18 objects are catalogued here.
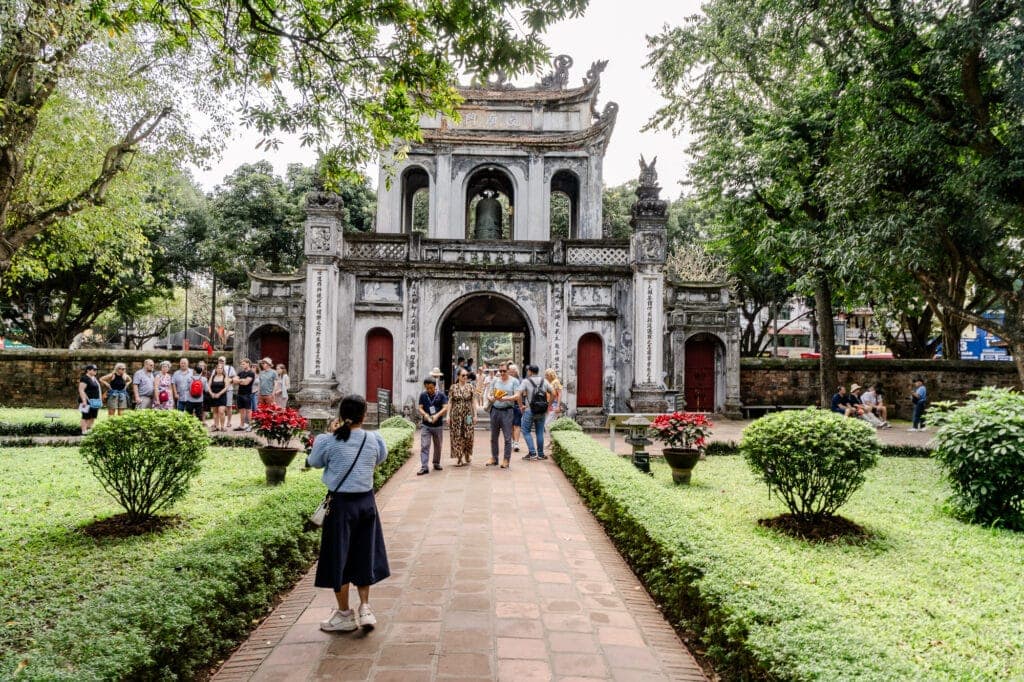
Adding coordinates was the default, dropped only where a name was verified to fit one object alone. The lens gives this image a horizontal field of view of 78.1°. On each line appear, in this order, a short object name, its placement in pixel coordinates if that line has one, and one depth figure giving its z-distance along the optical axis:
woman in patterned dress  10.91
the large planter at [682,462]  10.12
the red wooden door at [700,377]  22.11
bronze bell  18.72
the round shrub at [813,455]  7.11
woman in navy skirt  4.46
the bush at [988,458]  7.75
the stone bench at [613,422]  12.57
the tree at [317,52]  6.05
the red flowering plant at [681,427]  10.21
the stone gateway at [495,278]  16.83
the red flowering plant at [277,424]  9.13
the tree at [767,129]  15.03
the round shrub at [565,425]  13.43
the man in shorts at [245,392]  14.64
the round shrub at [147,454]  6.75
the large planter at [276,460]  9.34
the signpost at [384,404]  15.61
